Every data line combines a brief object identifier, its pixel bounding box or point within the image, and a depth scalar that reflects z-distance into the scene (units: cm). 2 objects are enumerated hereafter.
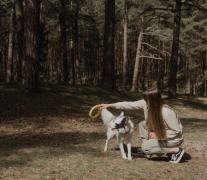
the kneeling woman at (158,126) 504
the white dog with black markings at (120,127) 508
